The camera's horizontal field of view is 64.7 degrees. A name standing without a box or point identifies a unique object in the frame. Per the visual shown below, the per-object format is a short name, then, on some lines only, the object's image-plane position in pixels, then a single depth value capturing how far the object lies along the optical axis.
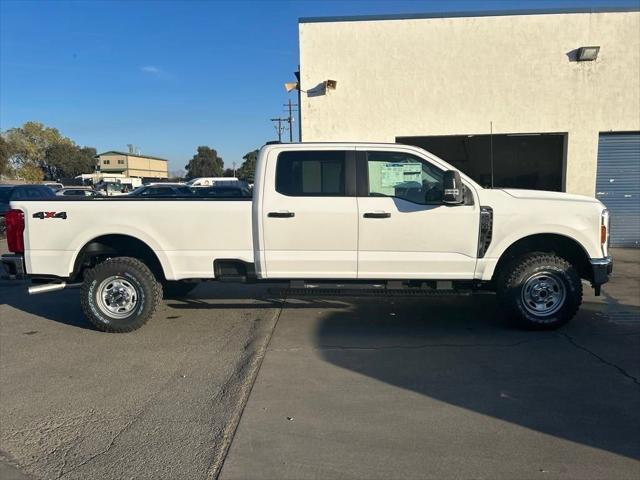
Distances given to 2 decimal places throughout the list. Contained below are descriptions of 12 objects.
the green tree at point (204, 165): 110.50
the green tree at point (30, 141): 77.31
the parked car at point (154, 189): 20.52
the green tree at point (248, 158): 66.81
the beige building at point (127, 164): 124.31
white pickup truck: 5.79
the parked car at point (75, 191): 26.36
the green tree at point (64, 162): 83.75
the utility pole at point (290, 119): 54.34
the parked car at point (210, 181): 31.24
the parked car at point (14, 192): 16.29
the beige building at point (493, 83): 12.15
